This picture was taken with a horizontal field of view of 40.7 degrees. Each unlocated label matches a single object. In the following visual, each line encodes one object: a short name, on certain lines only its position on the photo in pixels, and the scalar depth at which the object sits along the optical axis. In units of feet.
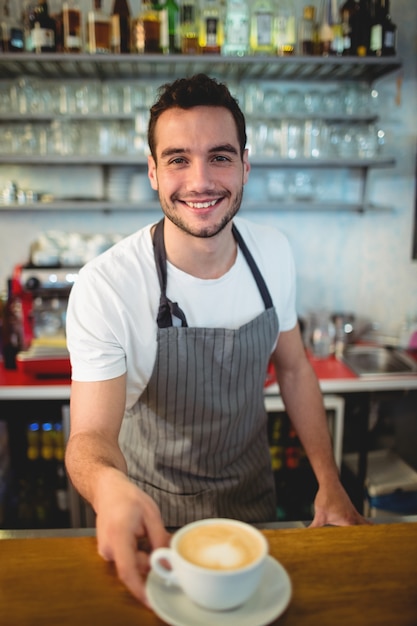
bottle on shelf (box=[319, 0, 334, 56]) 8.54
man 4.38
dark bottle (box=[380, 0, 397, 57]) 8.38
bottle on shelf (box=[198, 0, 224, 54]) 8.32
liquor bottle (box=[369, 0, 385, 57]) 8.39
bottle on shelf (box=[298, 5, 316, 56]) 8.58
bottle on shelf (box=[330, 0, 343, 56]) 8.47
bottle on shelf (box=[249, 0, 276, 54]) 8.35
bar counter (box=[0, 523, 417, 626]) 2.39
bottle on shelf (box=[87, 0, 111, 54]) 8.25
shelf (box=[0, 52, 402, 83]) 8.13
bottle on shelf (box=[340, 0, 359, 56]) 8.49
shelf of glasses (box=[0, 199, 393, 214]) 8.89
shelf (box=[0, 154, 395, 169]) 8.51
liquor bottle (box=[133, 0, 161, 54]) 8.25
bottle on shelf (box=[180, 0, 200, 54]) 8.38
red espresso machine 8.04
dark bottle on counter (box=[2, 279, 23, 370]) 8.39
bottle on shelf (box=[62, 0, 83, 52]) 8.27
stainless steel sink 8.55
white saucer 2.21
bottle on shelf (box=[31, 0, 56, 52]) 8.14
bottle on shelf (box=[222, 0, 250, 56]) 8.30
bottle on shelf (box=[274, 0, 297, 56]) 8.43
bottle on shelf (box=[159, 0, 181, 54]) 8.31
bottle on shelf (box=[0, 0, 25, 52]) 8.35
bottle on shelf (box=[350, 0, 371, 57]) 8.53
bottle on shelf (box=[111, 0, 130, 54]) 8.27
